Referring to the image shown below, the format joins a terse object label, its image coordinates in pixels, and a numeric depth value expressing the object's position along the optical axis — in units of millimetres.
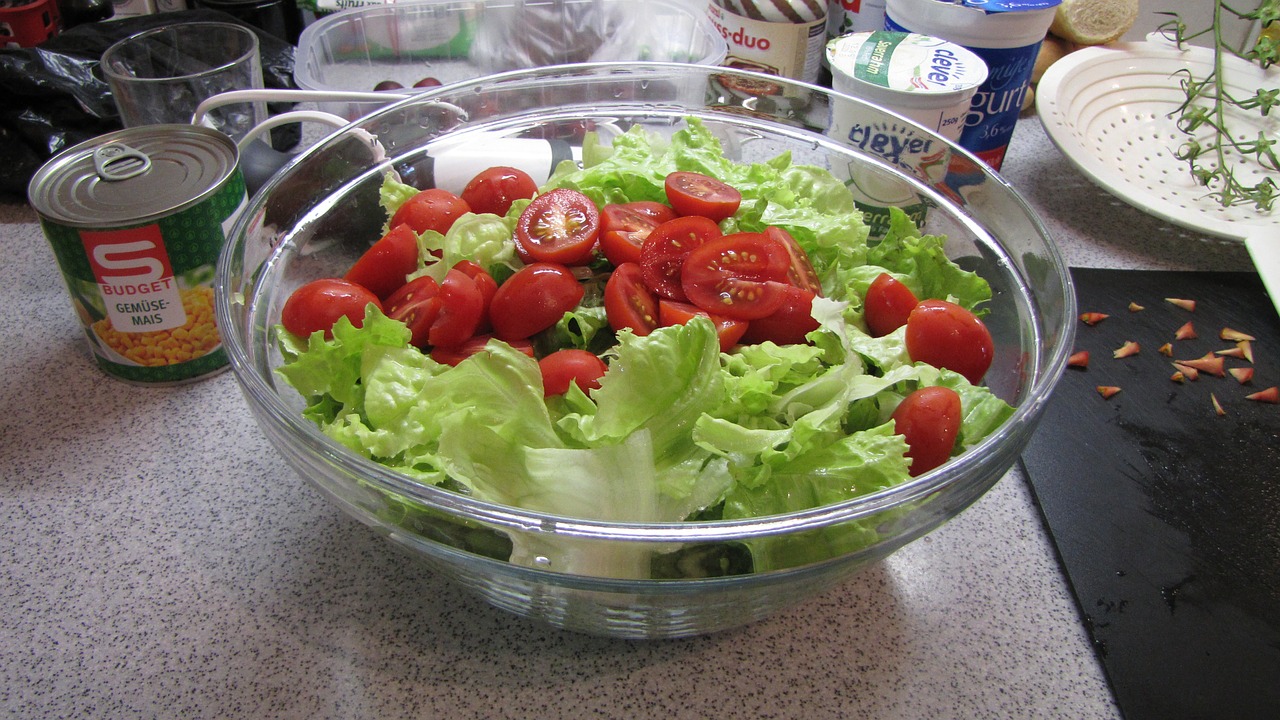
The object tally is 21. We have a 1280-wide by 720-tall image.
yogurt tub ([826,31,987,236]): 969
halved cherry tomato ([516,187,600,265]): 830
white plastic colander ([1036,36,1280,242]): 1217
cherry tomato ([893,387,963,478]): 658
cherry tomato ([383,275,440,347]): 757
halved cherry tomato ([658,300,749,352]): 757
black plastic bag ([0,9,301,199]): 1212
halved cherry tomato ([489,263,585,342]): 775
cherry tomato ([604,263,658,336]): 774
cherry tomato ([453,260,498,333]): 805
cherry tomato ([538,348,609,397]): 711
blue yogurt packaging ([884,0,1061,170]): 1095
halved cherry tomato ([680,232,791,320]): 771
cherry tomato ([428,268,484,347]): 760
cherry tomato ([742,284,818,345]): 783
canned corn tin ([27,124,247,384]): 844
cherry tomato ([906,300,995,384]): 747
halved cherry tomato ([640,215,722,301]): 810
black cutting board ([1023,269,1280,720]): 730
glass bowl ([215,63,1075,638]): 545
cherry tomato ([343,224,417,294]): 828
